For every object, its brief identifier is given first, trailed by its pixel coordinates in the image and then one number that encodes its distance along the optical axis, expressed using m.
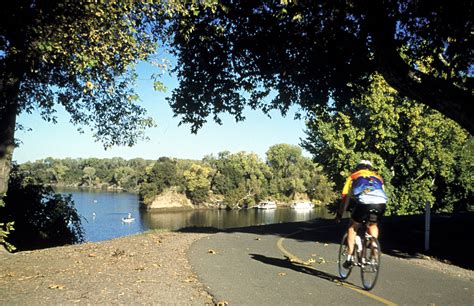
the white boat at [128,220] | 72.76
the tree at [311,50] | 9.84
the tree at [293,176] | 120.99
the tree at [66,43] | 7.41
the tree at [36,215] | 16.98
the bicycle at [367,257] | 6.10
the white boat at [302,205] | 111.16
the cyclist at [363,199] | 6.17
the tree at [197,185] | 105.00
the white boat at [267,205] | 105.88
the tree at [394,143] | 26.78
